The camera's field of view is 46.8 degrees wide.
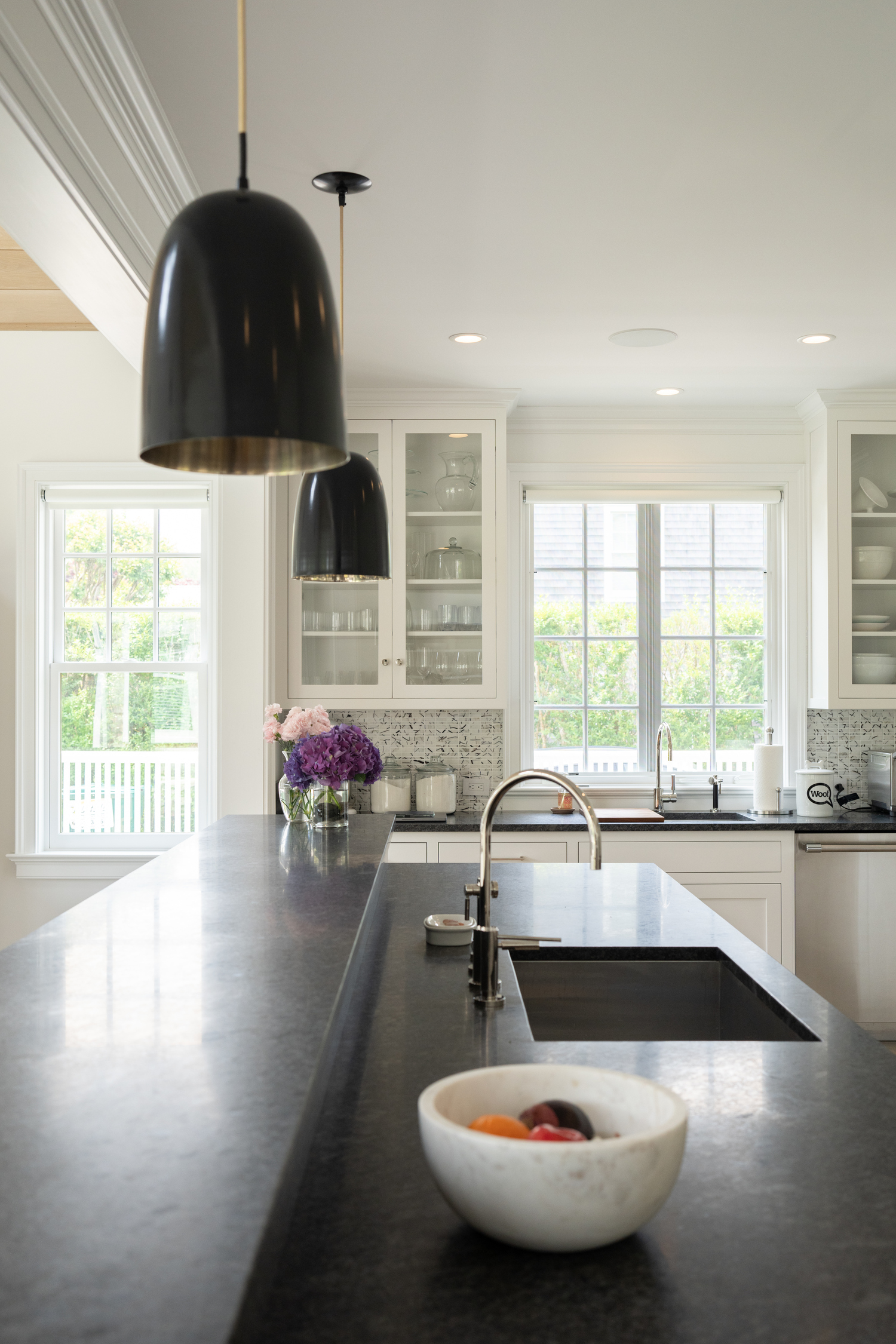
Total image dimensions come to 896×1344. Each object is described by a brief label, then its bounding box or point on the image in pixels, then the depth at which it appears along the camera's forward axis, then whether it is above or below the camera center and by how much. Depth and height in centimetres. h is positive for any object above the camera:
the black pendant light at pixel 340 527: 230 +34
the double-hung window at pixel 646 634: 483 +22
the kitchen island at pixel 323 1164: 76 -55
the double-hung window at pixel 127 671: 427 +4
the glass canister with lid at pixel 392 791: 440 -47
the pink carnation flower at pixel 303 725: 276 -12
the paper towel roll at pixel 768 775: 450 -42
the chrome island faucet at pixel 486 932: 170 -44
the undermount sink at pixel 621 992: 218 -66
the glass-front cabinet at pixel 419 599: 436 +35
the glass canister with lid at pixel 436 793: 441 -48
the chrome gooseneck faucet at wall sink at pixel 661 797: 454 -52
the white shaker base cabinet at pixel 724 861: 417 -74
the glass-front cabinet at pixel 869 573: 443 +46
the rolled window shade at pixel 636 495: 472 +85
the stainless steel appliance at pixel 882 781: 446 -44
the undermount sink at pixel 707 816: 445 -59
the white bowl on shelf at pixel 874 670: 444 +4
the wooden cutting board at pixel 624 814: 429 -57
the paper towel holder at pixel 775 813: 450 -58
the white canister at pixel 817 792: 448 -48
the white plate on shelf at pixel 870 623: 446 +25
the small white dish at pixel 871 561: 445 +51
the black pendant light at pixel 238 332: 99 +34
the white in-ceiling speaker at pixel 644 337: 361 +122
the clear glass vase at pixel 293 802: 280 -33
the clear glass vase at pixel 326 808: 275 -34
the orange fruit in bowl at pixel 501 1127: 100 -43
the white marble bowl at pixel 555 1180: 91 -45
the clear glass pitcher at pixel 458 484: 438 +83
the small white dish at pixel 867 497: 446 +79
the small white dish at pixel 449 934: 214 -52
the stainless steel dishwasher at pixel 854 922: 425 -101
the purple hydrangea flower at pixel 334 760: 266 -20
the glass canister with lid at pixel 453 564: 440 +50
